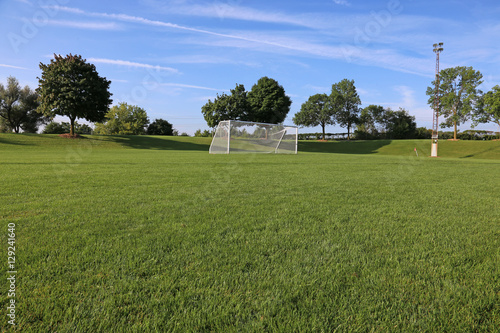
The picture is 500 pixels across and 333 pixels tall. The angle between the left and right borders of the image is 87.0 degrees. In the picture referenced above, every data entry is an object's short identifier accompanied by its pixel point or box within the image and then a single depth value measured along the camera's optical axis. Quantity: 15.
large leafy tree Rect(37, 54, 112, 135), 31.84
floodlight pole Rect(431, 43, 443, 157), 27.22
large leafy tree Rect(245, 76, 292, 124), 49.94
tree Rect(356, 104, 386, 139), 68.81
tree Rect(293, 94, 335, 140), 60.31
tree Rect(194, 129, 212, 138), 72.47
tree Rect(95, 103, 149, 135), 70.69
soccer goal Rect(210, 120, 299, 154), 23.78
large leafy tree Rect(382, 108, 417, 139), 62.78
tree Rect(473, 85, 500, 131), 40.94
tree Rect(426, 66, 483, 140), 46.34
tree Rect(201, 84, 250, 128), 47.38
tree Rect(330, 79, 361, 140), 59.75
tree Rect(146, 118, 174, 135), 71.56
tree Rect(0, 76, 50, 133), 48.23
